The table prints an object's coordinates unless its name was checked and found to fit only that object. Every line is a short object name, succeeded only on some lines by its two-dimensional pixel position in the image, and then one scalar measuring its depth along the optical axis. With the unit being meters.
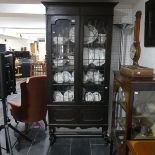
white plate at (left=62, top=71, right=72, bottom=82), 2.70
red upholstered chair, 2.83
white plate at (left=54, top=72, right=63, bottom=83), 2.68
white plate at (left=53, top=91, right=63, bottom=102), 2.74
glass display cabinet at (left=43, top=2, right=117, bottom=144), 2.45
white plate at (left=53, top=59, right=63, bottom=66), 2.65
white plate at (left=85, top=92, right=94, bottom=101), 2.74
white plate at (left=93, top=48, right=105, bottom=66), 2.67
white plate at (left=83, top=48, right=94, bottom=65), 2.65
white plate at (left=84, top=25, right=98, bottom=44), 2.61
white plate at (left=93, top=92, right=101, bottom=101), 2.76
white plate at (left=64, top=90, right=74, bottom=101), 2.76
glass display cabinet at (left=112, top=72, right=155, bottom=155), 1.66
